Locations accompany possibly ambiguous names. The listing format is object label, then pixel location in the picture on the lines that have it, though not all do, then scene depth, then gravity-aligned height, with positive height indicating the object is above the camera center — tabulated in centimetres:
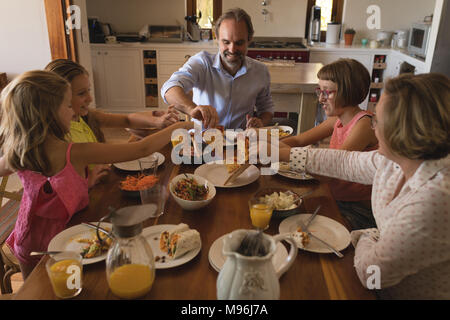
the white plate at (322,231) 117 -62
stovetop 529 -20
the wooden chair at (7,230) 156 -91
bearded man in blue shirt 232 -32
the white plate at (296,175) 164 -60
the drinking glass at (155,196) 131 -56
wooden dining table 97 -63
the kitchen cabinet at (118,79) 518 -71
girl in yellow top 166 -47
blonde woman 101 -43
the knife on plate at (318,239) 112 -61
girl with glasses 180 -42
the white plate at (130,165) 169 -59
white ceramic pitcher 80 -50
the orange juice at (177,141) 181 -51
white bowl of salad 134 -58
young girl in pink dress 130 -45
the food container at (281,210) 130 -59
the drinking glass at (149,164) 162 -58
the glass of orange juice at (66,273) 94 -59
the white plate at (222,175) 158 -60
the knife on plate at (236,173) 156 -57
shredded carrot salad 144 -57
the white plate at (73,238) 113 -62
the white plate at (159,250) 106 -62
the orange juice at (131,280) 94 -60
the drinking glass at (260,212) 118 -54
